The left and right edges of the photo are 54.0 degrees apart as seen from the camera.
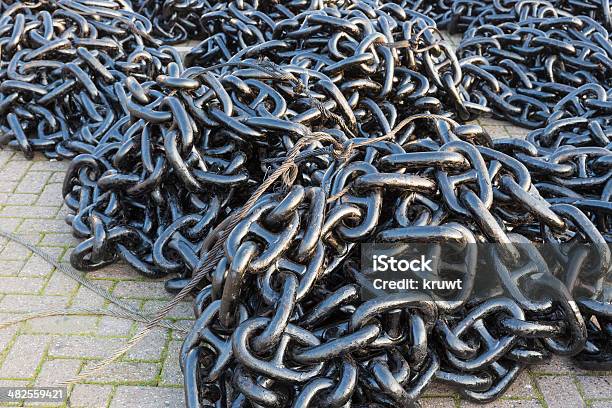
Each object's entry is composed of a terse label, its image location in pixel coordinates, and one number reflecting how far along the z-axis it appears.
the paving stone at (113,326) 2.74
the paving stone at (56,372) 2.46
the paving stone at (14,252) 3.23
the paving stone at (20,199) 3.73
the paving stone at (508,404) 2.37
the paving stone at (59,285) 3.00
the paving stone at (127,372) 2.48
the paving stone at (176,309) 2.85
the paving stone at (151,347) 2.60
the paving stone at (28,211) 3.60
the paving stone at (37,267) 3.12
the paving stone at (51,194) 3.73
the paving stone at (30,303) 2.87
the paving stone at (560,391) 2.38
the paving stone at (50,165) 4.07
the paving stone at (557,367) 2.52
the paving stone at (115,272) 3.10
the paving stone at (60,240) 3.35
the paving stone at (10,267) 3.11
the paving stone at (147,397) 2.36
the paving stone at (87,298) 2.91
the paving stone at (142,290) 2.98
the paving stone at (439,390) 2.41
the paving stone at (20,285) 2.99
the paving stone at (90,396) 2.37
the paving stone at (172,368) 2.47
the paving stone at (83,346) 2.61
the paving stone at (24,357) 2.51
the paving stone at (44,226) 3.46
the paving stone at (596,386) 2.41
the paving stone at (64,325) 2.73
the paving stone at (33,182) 3.86
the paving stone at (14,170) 3.99
